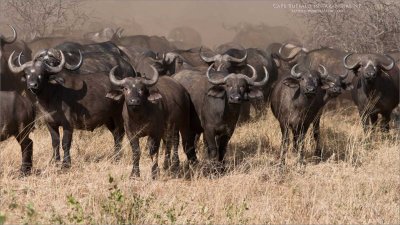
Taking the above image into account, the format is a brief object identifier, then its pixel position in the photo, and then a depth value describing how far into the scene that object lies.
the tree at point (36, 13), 36.66
